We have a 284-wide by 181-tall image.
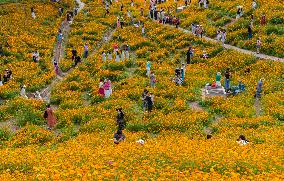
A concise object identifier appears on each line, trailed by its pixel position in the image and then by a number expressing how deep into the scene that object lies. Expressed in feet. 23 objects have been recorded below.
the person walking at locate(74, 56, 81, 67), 151.74
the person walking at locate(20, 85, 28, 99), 119.88
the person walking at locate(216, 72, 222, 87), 117.64
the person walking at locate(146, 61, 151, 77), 133.31
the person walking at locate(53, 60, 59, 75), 141.54
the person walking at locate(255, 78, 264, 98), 110.82
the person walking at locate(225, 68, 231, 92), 117.60
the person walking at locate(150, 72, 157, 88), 122.37
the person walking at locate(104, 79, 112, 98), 117.39
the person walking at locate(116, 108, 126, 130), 92.63
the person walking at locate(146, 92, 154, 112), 105.91
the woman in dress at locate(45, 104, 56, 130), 100.63
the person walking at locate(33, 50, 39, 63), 151.47
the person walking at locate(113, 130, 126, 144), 82.20
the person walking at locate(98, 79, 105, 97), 118.11
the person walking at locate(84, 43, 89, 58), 158.81
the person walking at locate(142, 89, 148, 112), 108.68
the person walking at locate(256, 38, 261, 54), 141.59
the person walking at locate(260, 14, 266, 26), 160.25
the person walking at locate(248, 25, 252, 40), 152.56
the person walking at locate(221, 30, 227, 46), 156.58
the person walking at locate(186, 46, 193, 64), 146.79
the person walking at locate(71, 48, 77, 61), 154.40
